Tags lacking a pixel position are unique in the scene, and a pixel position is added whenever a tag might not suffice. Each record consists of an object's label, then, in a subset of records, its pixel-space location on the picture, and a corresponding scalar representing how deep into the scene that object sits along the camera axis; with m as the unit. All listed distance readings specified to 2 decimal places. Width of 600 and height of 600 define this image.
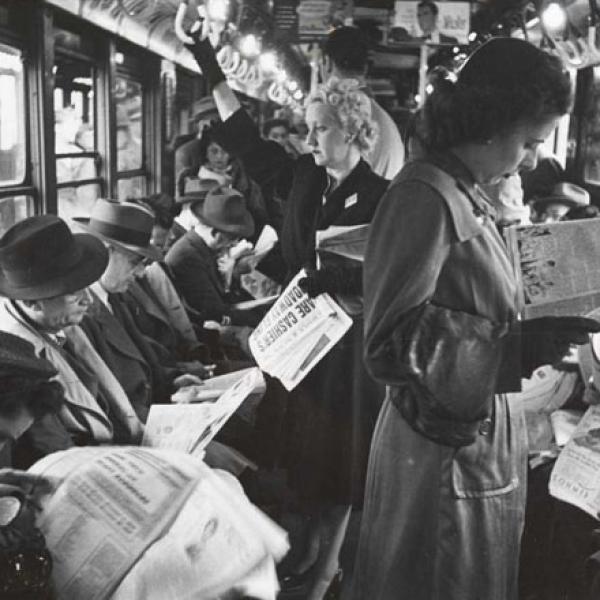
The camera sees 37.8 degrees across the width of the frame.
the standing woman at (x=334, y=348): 2.61
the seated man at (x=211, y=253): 4.58
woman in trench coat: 1.50
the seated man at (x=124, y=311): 3.08
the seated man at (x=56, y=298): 2.32
